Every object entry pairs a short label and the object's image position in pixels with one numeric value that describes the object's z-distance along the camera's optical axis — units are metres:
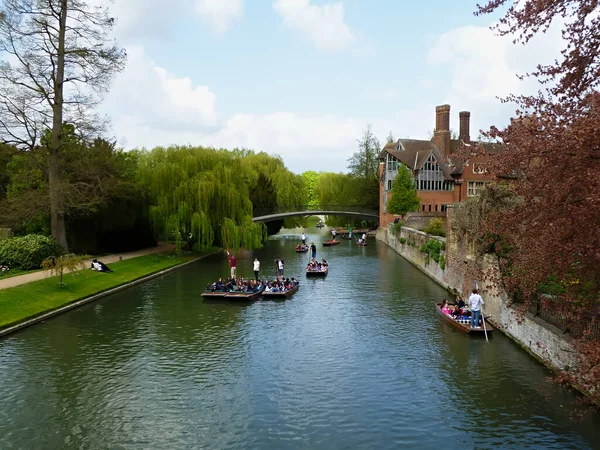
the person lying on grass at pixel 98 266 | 28.66
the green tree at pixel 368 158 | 83.81
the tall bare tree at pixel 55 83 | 28.34
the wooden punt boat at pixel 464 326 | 18.22
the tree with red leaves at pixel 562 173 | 6.70
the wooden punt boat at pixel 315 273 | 32.78
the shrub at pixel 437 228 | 40.75
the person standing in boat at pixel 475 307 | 18.11
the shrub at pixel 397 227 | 50.53
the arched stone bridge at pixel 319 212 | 60.03
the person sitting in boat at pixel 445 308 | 20.21
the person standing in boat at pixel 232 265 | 29.33
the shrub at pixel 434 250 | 29.68
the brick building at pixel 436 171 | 63.19
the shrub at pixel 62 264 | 23.14
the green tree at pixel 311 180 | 131.75
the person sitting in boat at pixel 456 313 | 19.47
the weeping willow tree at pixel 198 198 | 37.91
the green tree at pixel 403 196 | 56.88
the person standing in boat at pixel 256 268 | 29.55
